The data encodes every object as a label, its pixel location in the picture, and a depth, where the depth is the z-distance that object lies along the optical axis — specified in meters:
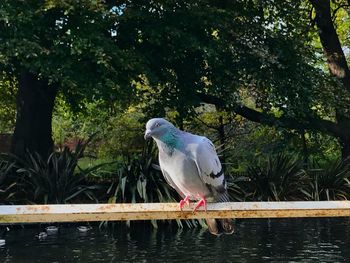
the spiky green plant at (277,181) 11.54
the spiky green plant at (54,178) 10.40
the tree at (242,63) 10.31
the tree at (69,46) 8.49
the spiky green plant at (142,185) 10.19
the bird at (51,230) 9.57
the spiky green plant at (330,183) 11.74
